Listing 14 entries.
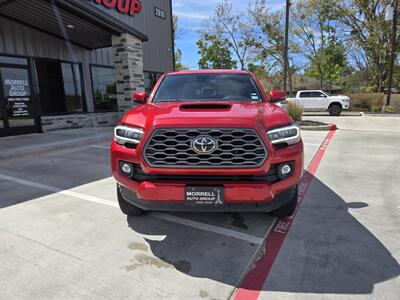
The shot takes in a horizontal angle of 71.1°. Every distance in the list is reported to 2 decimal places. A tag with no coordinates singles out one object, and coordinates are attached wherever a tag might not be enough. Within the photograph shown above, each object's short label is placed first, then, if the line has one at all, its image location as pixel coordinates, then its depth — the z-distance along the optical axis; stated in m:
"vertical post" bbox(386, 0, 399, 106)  19.86
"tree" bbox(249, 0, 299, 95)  30.32
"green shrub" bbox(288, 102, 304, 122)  12.09
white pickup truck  18.42
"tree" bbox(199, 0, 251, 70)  32.44
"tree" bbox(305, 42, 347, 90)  27.90
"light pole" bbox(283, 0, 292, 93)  12.92
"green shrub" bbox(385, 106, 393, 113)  19.52
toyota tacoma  2.49
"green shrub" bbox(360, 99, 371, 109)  22.34
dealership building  9.08
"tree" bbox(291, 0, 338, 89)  27.21
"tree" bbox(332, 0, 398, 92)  24.48
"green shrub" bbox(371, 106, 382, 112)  20.94
